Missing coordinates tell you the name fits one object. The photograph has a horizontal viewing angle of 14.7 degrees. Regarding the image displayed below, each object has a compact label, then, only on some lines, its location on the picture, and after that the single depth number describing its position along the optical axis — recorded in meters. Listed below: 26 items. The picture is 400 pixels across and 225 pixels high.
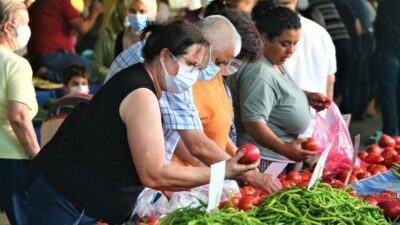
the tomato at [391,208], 6.51
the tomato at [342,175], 8.21
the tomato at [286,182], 7.68
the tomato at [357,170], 8.44
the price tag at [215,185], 5.23
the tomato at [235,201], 6.70
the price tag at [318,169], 6.20
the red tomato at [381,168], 8.59
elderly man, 6.84
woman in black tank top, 5.79
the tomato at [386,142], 9.82
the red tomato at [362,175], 8.28
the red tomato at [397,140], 10.02
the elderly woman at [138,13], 10.26
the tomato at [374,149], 9.53
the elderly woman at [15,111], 8.43
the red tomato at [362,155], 9.36
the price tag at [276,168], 8.33
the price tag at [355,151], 6.90
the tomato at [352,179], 8.08
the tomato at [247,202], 6.85
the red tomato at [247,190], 7.58
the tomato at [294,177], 8.18
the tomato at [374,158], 9.16
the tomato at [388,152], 9.18
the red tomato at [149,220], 6.52
